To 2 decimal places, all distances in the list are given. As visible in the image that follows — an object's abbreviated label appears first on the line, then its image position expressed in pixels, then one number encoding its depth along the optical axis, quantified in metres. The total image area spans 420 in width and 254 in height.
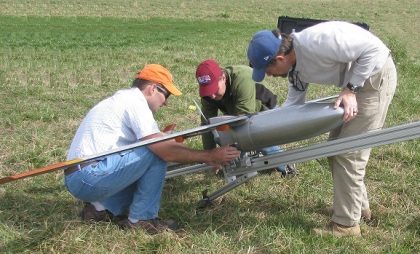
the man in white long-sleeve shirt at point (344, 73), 3.59
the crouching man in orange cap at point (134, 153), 3.94
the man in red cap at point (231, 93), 4.70
